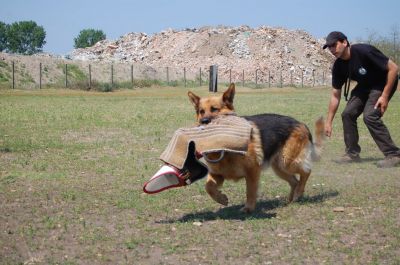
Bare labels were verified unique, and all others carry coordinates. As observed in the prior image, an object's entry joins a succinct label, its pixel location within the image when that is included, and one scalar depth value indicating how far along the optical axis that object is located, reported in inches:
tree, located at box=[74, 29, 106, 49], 5438.0
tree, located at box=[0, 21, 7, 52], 4694.9
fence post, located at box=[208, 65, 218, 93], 1738.4
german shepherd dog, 240.8
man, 357.4
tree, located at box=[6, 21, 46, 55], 4805.6
